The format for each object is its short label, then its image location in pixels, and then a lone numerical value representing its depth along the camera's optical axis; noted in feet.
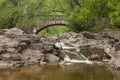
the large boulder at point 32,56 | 52.85
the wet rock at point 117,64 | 46.22
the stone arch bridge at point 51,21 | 107.69
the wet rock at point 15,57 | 51.85
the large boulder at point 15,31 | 61.79
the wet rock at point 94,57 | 57.16
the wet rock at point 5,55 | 51.79
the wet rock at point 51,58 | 54.23
